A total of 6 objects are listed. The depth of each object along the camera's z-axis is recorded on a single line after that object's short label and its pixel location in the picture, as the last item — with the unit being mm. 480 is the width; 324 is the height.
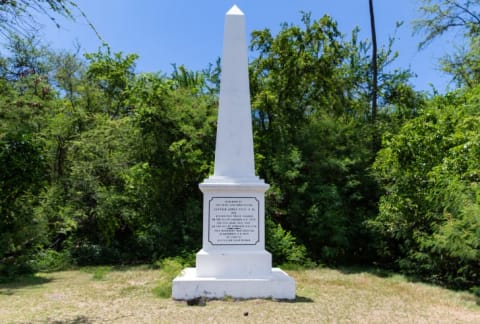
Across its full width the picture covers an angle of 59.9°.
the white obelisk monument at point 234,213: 6871
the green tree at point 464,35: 13328
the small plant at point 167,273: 7239
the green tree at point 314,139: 12562
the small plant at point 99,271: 9823
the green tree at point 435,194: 7848
